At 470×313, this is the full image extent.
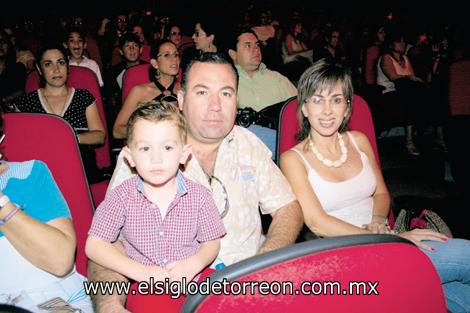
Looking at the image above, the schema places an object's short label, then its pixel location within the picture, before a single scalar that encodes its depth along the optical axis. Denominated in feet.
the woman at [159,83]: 10.29
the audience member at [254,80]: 11.61
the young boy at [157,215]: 4.29
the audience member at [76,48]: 14.43
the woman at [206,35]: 13.58
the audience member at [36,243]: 4.25
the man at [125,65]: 14.71
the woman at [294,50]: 25.14
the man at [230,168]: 5.56
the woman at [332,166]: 6.03
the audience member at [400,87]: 16.46
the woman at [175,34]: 19.95
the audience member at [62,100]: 9.34
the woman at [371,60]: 18.35
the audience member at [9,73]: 12.73
